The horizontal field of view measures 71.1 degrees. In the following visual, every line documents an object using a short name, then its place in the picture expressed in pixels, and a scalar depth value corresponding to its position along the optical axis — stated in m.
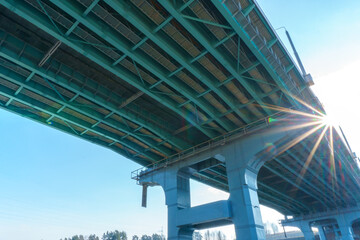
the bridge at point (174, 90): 14.32
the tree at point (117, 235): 142.12
